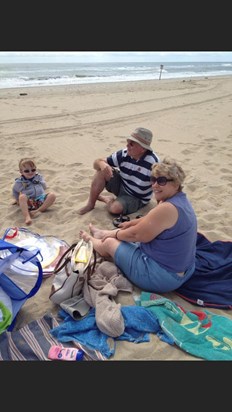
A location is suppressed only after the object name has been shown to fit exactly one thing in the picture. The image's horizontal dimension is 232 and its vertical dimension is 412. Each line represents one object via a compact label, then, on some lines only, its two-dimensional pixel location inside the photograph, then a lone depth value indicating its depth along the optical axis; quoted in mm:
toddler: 4051
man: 3873
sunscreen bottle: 2277
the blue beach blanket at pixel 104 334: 2391
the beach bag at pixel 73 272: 2703
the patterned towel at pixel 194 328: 2344
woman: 2629
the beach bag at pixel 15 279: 2414
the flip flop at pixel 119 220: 3928
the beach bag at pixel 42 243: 3273
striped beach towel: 2295
